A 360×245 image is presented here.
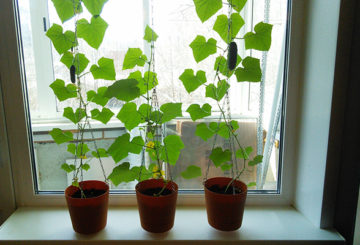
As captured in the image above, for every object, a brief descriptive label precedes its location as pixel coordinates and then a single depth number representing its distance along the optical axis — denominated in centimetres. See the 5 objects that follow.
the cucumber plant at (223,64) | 88
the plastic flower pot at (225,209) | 93
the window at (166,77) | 111
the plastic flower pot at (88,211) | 93
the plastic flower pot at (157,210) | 92
